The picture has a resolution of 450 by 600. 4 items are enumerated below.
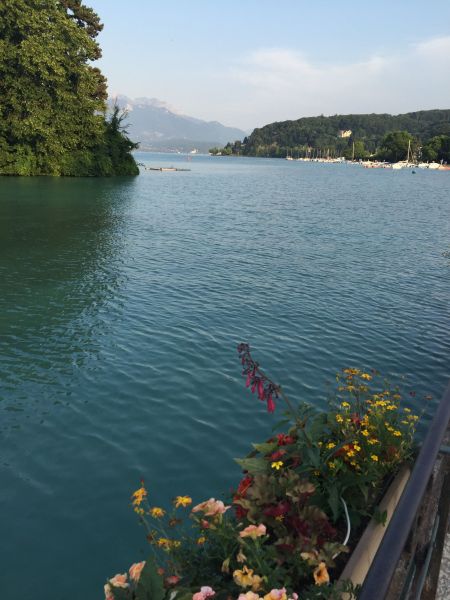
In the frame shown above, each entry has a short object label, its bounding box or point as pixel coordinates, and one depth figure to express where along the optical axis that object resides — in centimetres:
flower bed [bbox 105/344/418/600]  379
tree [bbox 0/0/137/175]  5359
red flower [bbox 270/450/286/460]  500
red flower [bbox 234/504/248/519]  464
